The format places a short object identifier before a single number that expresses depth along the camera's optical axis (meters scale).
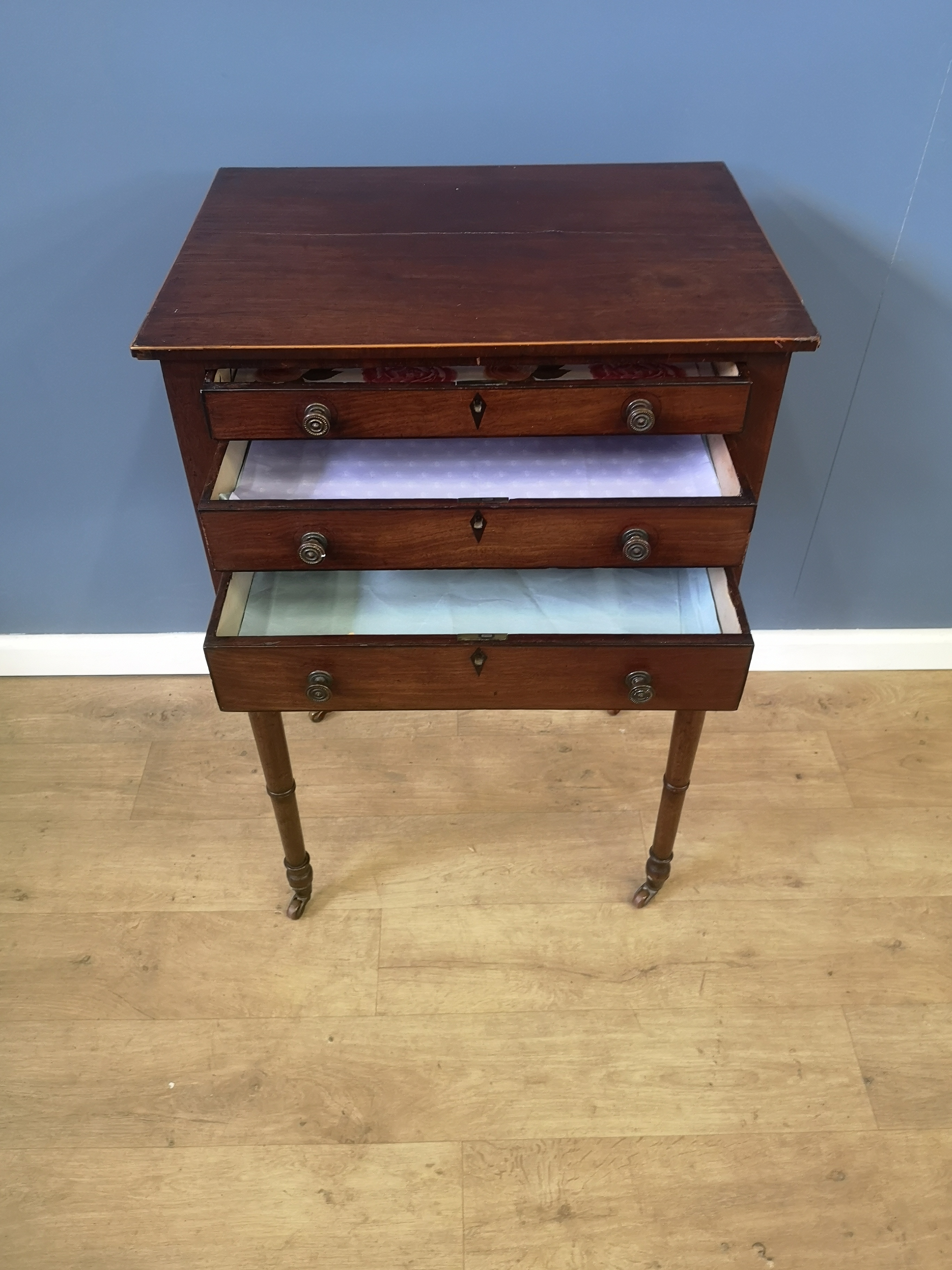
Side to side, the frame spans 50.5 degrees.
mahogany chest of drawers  1.04
